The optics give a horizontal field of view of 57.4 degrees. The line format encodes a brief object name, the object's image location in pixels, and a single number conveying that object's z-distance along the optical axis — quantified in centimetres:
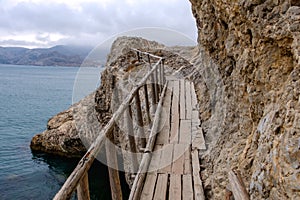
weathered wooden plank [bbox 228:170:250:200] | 233
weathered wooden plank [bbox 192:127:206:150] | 469
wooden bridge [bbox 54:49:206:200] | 203
